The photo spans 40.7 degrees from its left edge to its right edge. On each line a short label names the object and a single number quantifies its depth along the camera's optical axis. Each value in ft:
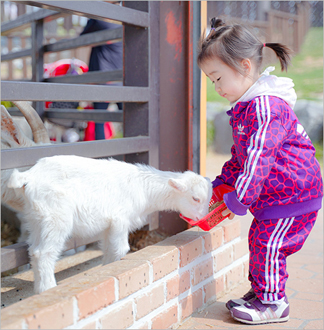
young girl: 7.39
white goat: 7.06
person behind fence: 17.15
